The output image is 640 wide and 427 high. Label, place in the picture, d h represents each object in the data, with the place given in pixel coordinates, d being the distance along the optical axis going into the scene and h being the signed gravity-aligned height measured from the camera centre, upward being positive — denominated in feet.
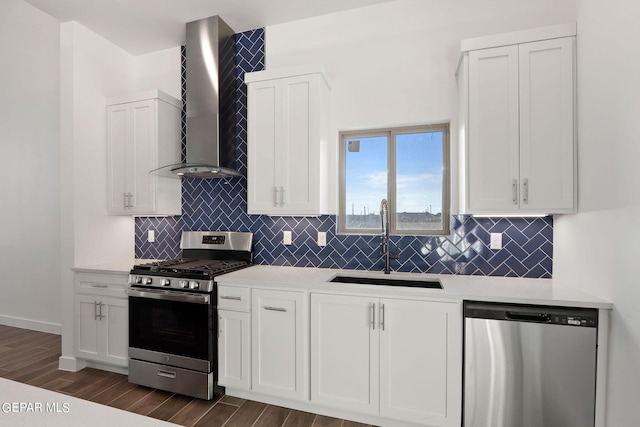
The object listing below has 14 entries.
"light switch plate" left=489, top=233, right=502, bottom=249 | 7.86 -0.76
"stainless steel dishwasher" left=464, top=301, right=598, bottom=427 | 5.64 -2.92
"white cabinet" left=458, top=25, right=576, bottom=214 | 6.53 +1.90
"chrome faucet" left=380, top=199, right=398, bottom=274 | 8.07 -0.79
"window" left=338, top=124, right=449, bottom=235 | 8.64 +0.94
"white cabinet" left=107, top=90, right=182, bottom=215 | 9.91 +1.94
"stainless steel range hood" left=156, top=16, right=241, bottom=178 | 9.41 +3.54
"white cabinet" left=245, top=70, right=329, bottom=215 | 8.24 +1.89
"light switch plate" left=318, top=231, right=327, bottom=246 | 9.23 -0.82
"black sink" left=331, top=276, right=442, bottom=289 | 7.84 -1.87
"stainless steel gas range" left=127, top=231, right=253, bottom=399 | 7.70 -3.03
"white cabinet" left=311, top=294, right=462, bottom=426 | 6.28 -3.15
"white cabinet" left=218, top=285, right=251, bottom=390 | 7.57 -3.15
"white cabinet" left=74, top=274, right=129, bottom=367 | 8.88 -3.23
